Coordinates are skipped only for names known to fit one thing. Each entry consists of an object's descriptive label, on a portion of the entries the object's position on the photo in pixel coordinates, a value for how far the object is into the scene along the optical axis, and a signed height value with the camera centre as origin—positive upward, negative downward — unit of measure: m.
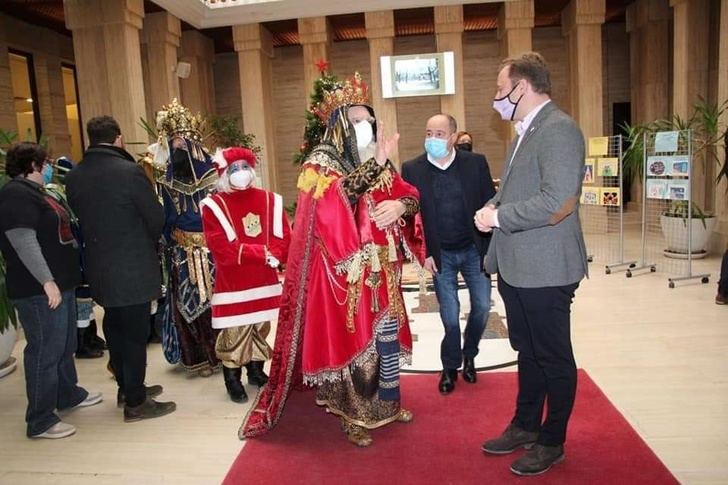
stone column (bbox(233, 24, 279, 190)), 9.87 +1.61
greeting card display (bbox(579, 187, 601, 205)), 6.94 -0.49
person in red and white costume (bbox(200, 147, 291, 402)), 3.37 -0.46
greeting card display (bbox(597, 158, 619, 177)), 6.89 -0.14
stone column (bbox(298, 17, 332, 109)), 9.69 +2.26
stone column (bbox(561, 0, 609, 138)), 9.25 +1.52
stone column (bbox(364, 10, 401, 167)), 9.47 +1.99
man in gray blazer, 2.24 -0.29
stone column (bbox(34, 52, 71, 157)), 9.88 +1.51
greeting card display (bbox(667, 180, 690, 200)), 5.98 -0.40
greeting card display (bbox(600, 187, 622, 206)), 6.70 -0.49
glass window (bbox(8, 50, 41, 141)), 9.54 +1.65
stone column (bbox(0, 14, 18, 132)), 8.93 +1.62
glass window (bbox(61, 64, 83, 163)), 10.84 +1.48
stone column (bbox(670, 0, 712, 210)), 8.13 +1.41
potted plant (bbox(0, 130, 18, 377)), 3.83 -0.89
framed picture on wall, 9.57 +1.56
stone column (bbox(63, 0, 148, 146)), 7.35 +1.65
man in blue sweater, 3.36 -0.34
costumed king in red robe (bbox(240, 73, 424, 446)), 2.73 -0.51
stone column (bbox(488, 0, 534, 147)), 9.35 +2.25
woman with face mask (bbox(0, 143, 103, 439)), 2.99 -0.46
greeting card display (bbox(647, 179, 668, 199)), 6.29 -0.40
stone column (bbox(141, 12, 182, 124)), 8.85 +2.00
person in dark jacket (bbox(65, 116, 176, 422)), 3.05 -0.27
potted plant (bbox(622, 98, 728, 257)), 6.78 -0.20
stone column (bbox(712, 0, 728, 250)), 6.94 -0.10
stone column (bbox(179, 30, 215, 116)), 10.59 +2.05
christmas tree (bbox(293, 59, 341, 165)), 2.96 +0.31
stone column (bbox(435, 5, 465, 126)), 9.48 +2.07
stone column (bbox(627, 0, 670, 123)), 10.00 +1.78
